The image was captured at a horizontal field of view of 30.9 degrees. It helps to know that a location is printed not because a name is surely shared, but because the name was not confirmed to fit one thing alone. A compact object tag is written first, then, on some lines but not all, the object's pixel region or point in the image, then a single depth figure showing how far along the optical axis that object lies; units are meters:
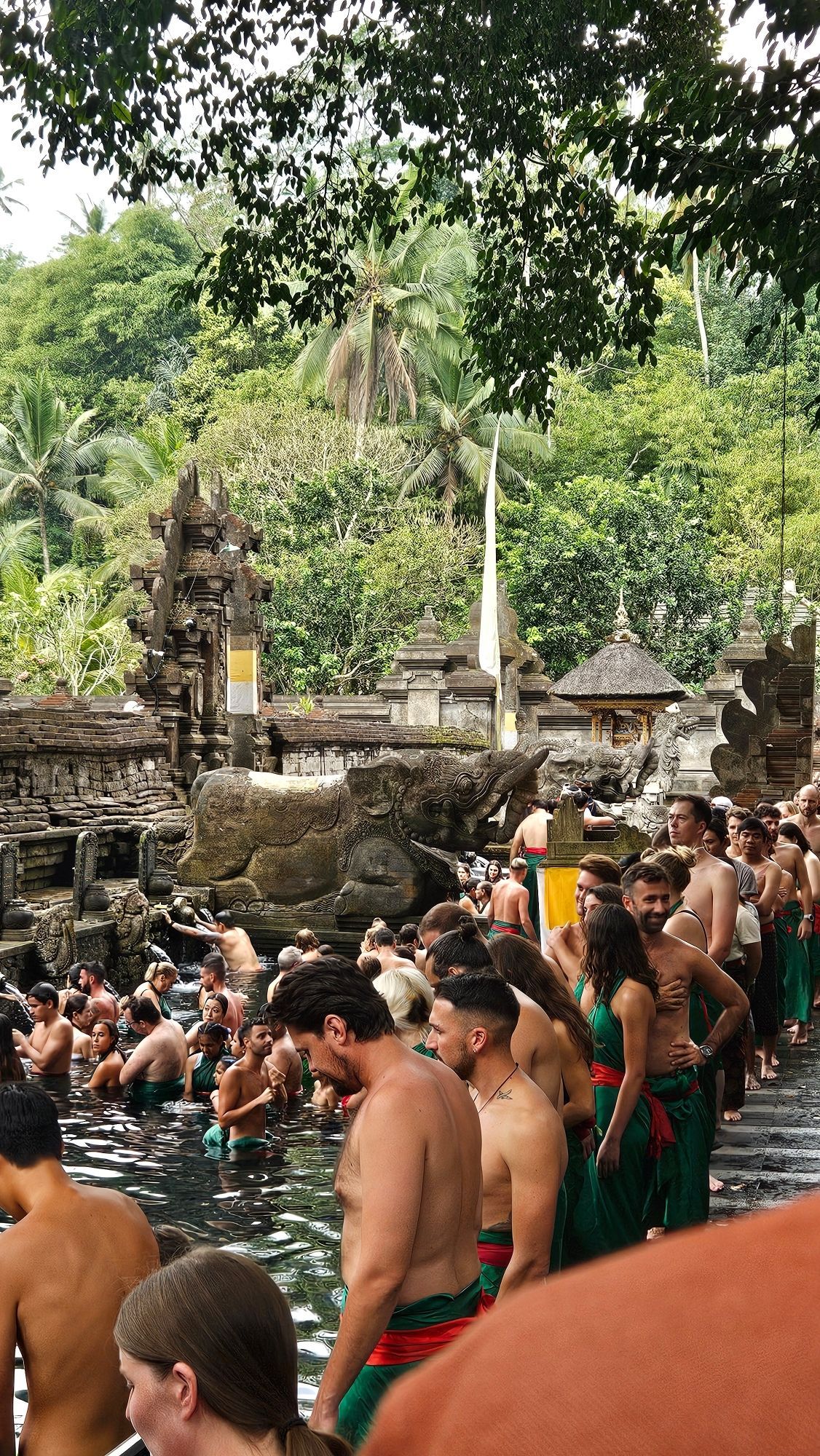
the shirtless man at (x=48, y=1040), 11.61
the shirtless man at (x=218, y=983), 12.31
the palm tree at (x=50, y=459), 50.81
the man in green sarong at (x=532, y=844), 11.72
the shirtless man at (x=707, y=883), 7.55
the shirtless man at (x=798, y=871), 10.58
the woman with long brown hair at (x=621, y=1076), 5.64
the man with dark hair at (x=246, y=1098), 9.83
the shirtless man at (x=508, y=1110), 4.06
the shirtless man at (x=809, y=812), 12.51
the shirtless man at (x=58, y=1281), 3.93
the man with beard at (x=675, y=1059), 6.07
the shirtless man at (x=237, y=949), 16.55
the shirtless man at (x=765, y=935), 9.44
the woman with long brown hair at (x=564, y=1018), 5.26
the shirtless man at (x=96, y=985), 12.79
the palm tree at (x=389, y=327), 48.59
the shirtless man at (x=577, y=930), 7.27
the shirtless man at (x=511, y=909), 10.71
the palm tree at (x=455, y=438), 48.78
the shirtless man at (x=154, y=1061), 11.22
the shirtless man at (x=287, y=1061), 11.06
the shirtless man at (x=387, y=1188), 3.45
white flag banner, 28.86
